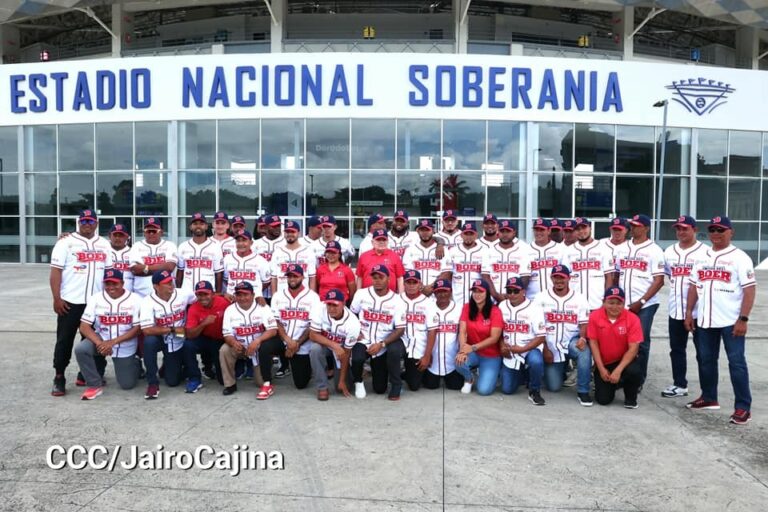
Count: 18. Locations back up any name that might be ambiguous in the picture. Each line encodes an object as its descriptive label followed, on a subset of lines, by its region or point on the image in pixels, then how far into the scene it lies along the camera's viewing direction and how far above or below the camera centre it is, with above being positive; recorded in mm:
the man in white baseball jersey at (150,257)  6945 -327
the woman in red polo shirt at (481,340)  6238 -1210
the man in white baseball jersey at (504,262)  6969 -370
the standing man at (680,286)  5902 -558
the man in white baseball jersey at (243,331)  6184 -1114
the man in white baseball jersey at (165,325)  6180 -1049
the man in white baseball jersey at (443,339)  6398 -1229
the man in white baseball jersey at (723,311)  5324 -752
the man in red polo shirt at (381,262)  7043 -384
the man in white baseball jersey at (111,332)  6098 -1118
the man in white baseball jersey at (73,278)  6133 -533
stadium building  20125 +3514
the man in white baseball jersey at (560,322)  6266 -997
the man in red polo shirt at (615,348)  5715 -1192
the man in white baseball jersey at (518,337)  6184 -1151
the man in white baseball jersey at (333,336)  6082 -1162
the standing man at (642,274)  6312 -463
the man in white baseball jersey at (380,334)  6145 -1142
